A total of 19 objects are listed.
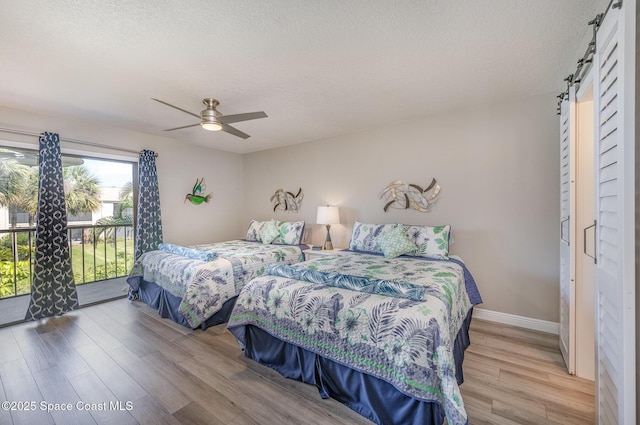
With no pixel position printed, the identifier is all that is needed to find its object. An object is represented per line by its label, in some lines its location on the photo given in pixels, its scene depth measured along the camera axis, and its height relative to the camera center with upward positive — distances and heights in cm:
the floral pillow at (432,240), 295 -33
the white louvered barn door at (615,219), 104 -4
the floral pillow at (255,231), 461 -34
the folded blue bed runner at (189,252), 307 -50
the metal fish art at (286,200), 473 +22
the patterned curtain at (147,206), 391 +10
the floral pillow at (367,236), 333 -32
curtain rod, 295 +92
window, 323 -4
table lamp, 392 -8
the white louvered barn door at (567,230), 197 -16
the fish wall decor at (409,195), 339 +22
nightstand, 373 -58
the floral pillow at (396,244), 303 -37
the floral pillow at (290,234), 426 -36
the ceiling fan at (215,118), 247 +92
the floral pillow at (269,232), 433 -33
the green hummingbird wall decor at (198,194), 462 +32
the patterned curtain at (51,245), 308 -38
